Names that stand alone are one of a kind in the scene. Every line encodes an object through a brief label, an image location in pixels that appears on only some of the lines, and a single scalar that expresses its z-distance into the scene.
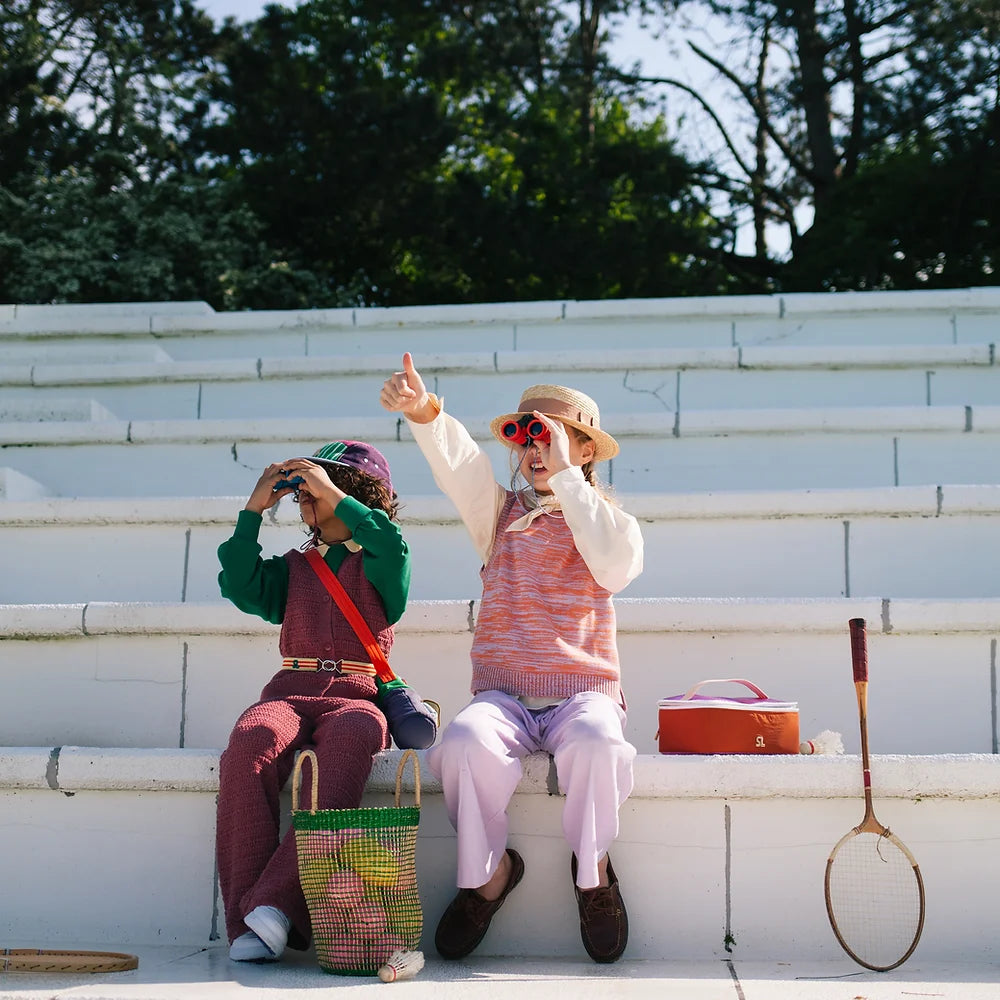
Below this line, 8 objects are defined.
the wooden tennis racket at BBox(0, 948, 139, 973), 2.39
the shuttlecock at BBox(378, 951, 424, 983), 2.36
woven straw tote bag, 2.43
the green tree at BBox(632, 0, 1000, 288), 7.58
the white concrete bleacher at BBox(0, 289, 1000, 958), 2.69
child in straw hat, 2.57
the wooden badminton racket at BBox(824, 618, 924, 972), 2.56
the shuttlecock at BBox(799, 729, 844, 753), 2.81
